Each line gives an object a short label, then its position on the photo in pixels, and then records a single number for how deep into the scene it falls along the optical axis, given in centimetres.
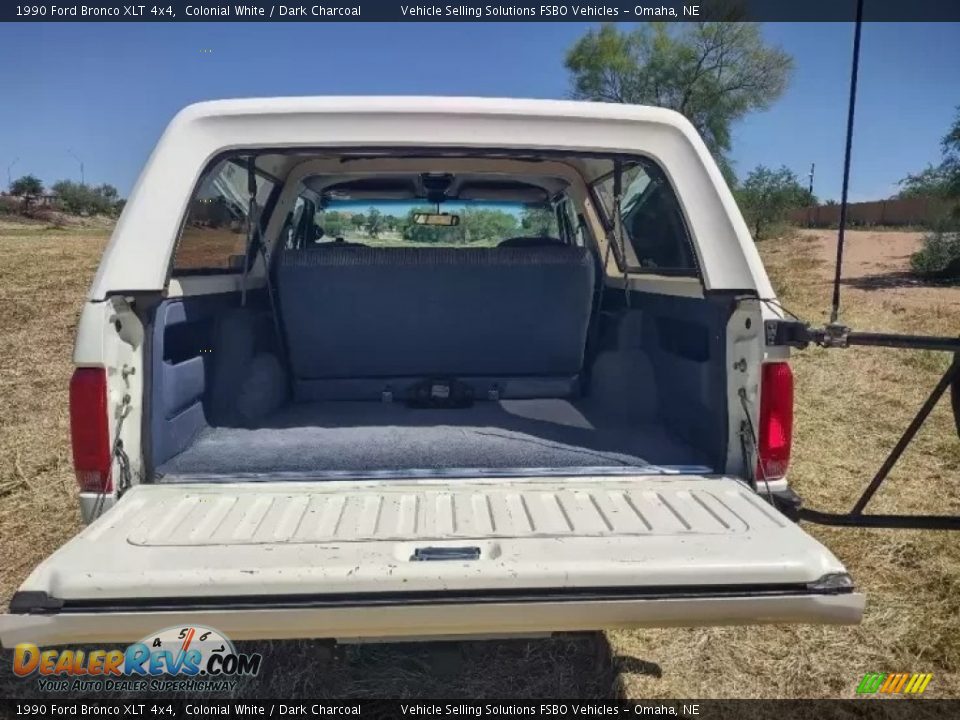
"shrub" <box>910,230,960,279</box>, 2208
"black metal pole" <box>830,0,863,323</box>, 219
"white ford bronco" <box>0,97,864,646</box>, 180
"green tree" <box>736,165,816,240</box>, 3509
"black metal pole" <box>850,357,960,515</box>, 242
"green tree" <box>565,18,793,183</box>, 2439
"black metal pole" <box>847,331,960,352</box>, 225
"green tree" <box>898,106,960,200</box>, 2155
